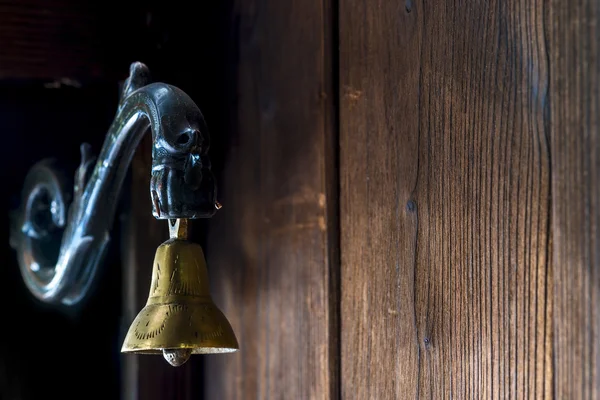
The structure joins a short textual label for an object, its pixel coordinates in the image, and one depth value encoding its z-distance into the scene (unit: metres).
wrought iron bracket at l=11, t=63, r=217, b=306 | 0.81
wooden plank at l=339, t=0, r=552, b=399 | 0.72
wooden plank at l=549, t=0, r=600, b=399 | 0.68
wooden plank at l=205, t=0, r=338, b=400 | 0.91
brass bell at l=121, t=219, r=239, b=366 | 0.82
